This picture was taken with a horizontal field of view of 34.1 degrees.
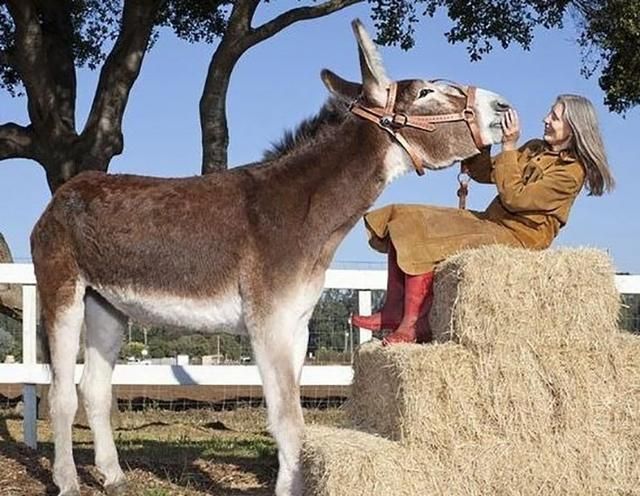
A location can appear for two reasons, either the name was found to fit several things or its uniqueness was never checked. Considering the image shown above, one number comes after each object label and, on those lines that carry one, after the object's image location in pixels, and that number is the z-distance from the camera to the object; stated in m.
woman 5.45
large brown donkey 5.34
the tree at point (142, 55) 10.88
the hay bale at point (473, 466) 4.72
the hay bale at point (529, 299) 4.94
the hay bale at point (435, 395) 4.87
